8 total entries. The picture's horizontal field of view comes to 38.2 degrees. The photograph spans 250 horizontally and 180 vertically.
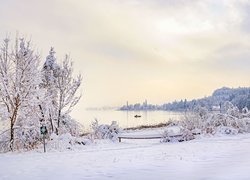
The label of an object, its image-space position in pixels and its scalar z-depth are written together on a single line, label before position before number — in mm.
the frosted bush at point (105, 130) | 32906
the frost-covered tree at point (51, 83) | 29594
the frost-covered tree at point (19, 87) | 23422
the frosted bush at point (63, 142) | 22750
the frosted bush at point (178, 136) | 28234
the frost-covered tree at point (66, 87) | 30328
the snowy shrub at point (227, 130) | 29234
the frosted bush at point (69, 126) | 30745
